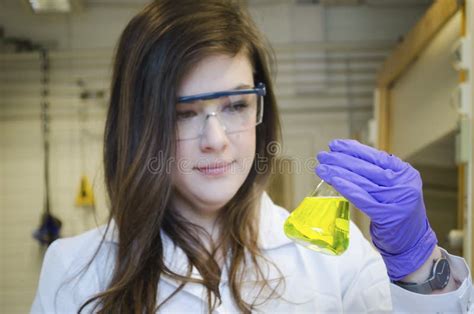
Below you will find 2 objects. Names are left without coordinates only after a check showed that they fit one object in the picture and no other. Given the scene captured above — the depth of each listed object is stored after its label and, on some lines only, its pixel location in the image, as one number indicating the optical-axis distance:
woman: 1.11
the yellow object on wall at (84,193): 3.22
